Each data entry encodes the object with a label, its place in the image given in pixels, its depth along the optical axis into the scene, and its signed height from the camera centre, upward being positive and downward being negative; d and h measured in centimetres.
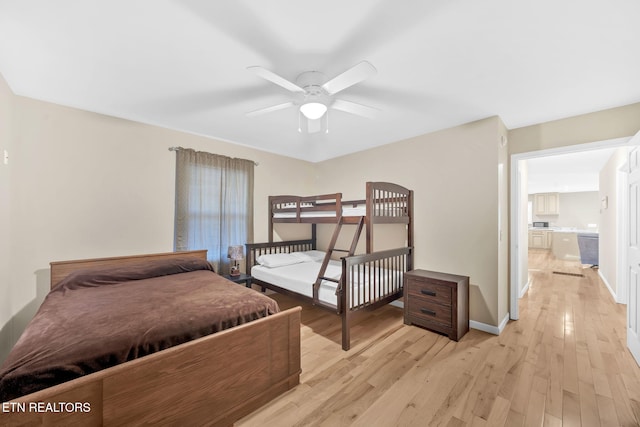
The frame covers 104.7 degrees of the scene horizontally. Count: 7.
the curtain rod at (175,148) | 309 +83
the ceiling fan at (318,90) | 151 +89
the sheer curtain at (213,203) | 315 +16
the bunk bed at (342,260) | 249 -62
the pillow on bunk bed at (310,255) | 385 -66
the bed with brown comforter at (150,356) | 105 -72
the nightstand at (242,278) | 332 -86
